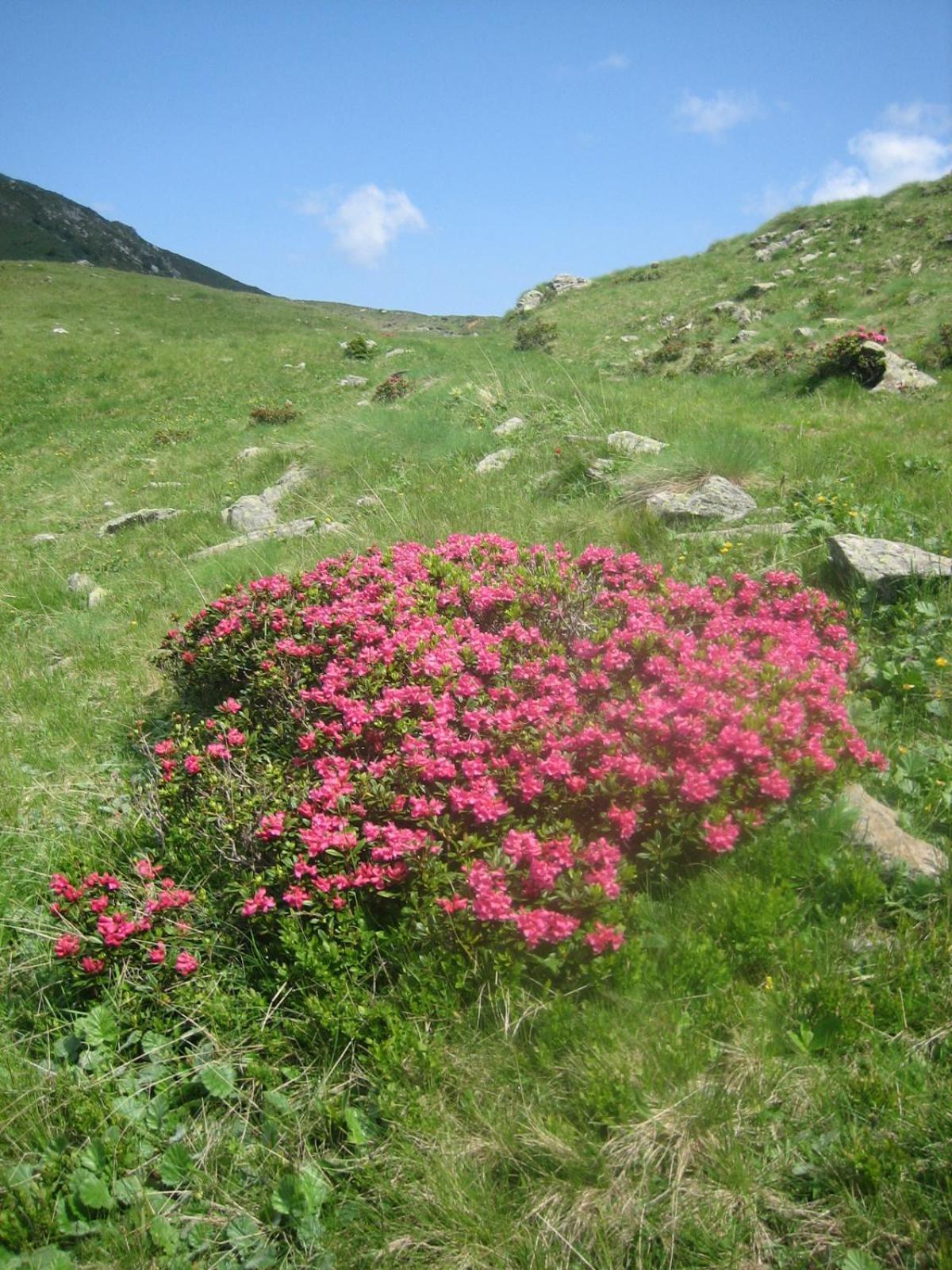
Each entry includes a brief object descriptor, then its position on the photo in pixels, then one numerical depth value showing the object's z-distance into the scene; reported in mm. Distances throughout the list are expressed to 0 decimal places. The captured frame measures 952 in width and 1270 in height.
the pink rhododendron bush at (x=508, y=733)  3387
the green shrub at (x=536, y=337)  27406
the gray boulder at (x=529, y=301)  42562
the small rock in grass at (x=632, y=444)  8938
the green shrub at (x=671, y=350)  19828
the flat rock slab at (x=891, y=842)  3430
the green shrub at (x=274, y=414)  19812
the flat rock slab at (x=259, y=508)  11234
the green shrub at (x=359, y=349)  29328
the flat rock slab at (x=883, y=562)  5539
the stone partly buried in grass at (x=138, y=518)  12984
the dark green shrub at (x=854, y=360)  12477
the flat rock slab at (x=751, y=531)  6660
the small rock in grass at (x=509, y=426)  11438
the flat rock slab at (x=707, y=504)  7246
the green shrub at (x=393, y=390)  19569
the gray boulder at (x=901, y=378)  12055
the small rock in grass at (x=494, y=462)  10094
